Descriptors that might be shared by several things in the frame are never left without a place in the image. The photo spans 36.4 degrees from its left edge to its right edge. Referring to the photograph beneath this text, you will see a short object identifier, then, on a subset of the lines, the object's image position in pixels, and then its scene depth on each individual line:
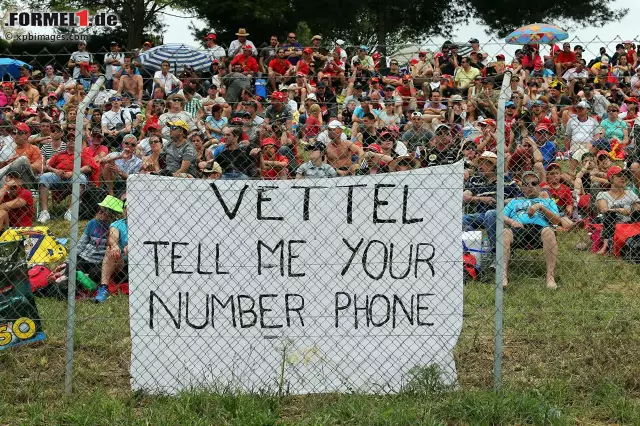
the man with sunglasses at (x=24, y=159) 11.11
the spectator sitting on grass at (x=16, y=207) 10.34
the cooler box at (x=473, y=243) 9.21
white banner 6.82
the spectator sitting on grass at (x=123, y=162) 11.26
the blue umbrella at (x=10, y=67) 24.09
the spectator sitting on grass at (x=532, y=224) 8.68
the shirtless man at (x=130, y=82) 14.22
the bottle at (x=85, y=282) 9.34
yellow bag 9.99
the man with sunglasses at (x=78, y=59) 16.80
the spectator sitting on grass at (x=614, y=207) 9.41
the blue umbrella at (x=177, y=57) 19.02
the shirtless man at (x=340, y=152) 8.87
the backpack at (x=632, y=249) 9.49
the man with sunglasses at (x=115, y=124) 12.41
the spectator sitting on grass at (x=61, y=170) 12.13
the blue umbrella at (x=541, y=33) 21.53
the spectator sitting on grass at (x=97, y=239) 9.57
